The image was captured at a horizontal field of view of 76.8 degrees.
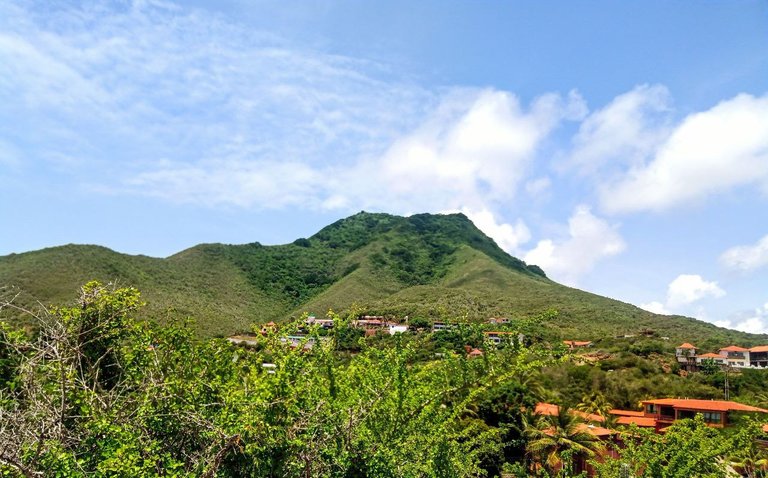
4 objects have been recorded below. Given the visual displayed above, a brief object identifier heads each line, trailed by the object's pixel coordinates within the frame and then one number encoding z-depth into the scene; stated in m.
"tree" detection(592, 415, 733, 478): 9.30
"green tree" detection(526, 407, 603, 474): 23.85
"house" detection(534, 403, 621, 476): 26.05
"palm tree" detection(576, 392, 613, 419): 32.37
